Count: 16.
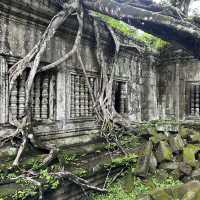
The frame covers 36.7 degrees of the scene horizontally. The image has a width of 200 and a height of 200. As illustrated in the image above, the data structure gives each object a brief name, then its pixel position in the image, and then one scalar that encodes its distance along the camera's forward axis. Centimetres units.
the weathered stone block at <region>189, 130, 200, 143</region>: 754
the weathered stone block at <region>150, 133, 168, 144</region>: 719
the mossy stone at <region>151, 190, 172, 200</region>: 462
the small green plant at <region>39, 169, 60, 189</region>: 424
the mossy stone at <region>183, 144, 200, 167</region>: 667
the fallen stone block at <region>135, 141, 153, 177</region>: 616
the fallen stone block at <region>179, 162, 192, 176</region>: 650
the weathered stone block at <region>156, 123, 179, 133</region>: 791
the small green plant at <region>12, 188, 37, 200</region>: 377
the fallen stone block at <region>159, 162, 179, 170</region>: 671
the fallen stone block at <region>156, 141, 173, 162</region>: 674
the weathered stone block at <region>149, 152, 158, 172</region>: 664
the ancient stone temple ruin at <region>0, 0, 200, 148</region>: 508
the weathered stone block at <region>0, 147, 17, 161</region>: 462
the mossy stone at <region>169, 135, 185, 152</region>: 709
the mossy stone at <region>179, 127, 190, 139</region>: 776
